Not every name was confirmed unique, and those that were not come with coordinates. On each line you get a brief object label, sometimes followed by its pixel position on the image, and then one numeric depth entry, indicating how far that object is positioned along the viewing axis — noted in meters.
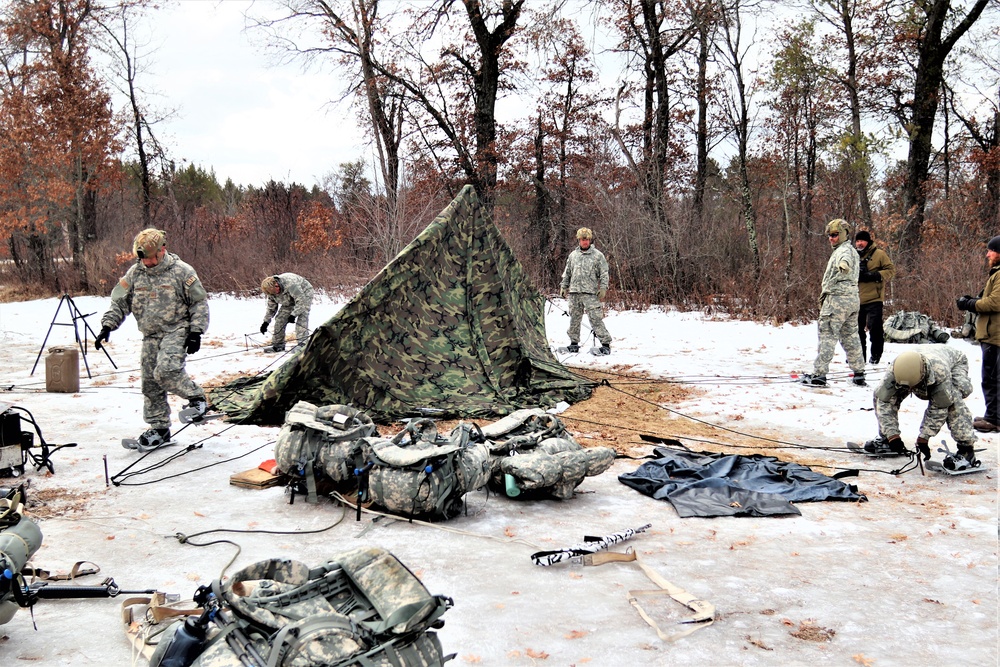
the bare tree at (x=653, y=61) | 19.17
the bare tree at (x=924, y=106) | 15.51
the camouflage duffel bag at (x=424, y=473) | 4.61
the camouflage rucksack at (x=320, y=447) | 5.01
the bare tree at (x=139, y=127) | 23.05
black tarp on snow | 5.02
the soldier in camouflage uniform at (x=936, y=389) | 5.55
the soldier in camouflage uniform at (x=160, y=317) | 6.48
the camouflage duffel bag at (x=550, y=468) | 4.97
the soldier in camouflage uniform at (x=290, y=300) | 10.70
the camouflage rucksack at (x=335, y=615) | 2.32
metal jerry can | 8.47
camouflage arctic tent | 7.34
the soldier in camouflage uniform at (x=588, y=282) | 11.25
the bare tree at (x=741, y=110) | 16.78
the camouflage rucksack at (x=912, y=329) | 10.94
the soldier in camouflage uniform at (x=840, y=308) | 8.78
